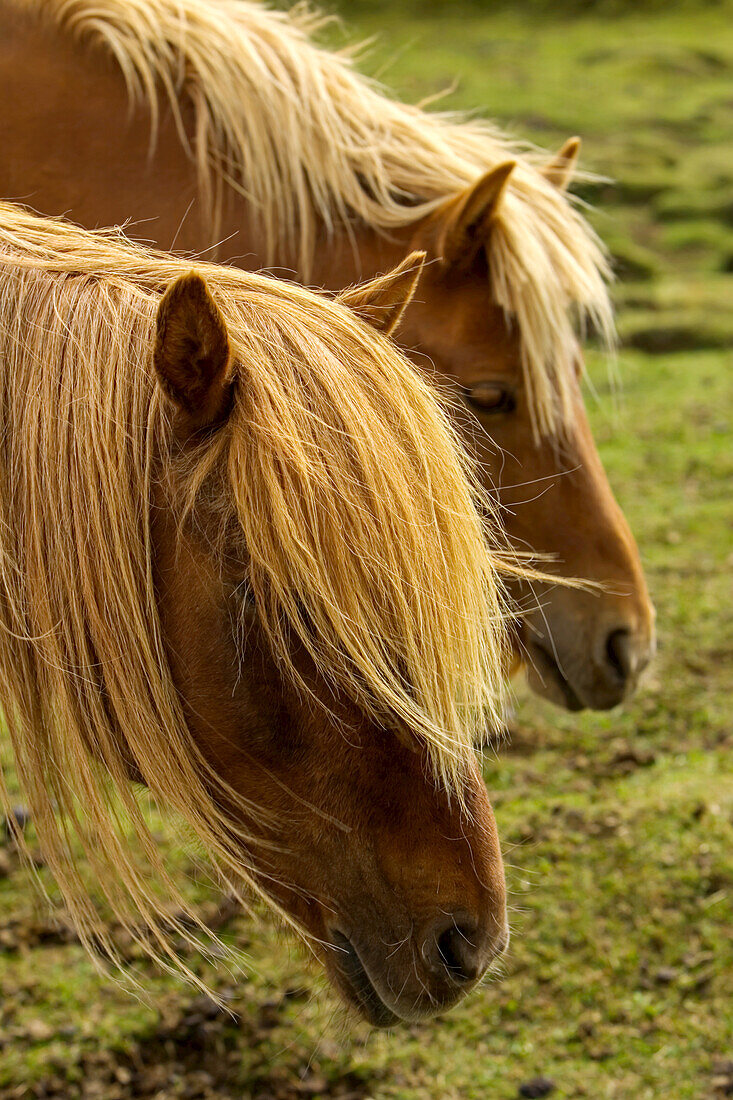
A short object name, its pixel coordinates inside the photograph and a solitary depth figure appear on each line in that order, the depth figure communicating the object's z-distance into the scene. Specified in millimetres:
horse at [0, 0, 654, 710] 4926
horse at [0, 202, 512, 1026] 2820
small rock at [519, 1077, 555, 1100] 5203
